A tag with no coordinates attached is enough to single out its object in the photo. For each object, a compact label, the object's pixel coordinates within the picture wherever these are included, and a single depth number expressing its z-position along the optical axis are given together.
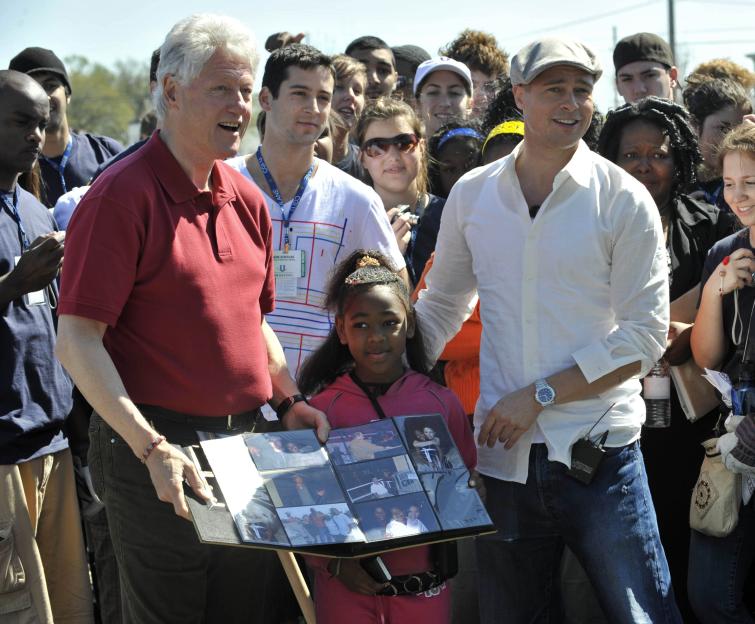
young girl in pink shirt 3.66
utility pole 32.28
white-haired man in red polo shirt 3.17
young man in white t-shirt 4.54
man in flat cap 3.46
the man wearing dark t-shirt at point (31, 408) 4.41
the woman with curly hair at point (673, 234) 4.70
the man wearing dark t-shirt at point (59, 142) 6.21
